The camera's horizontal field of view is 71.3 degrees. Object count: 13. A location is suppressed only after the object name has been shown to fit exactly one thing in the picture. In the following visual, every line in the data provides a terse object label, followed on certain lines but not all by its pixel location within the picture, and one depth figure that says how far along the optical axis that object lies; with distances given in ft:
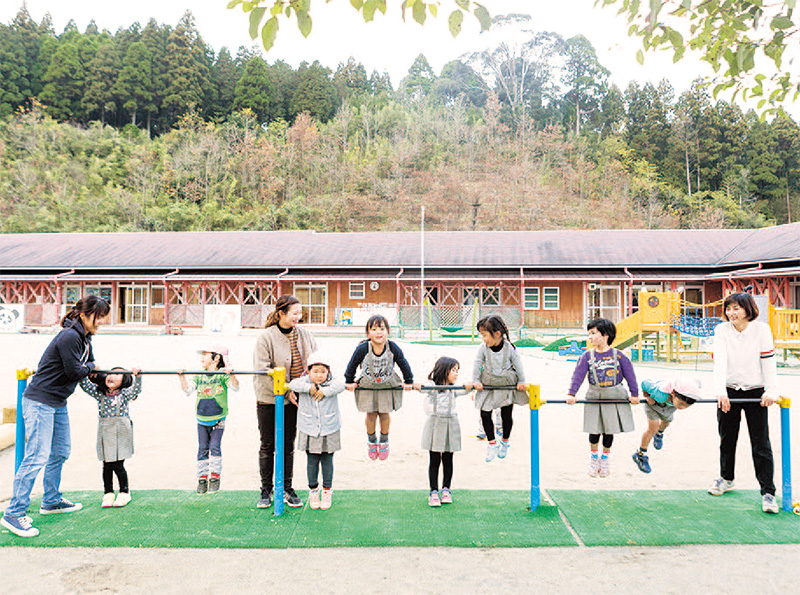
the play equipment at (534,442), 13.01
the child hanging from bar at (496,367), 14.56
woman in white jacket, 13.37
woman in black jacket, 12.11
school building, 84.48
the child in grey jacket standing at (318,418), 13.05
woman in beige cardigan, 13.56
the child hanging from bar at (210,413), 14.08
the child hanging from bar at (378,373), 14.17
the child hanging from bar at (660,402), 13.14
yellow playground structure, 42.68
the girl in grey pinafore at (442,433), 13.44
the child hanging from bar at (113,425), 13.24
